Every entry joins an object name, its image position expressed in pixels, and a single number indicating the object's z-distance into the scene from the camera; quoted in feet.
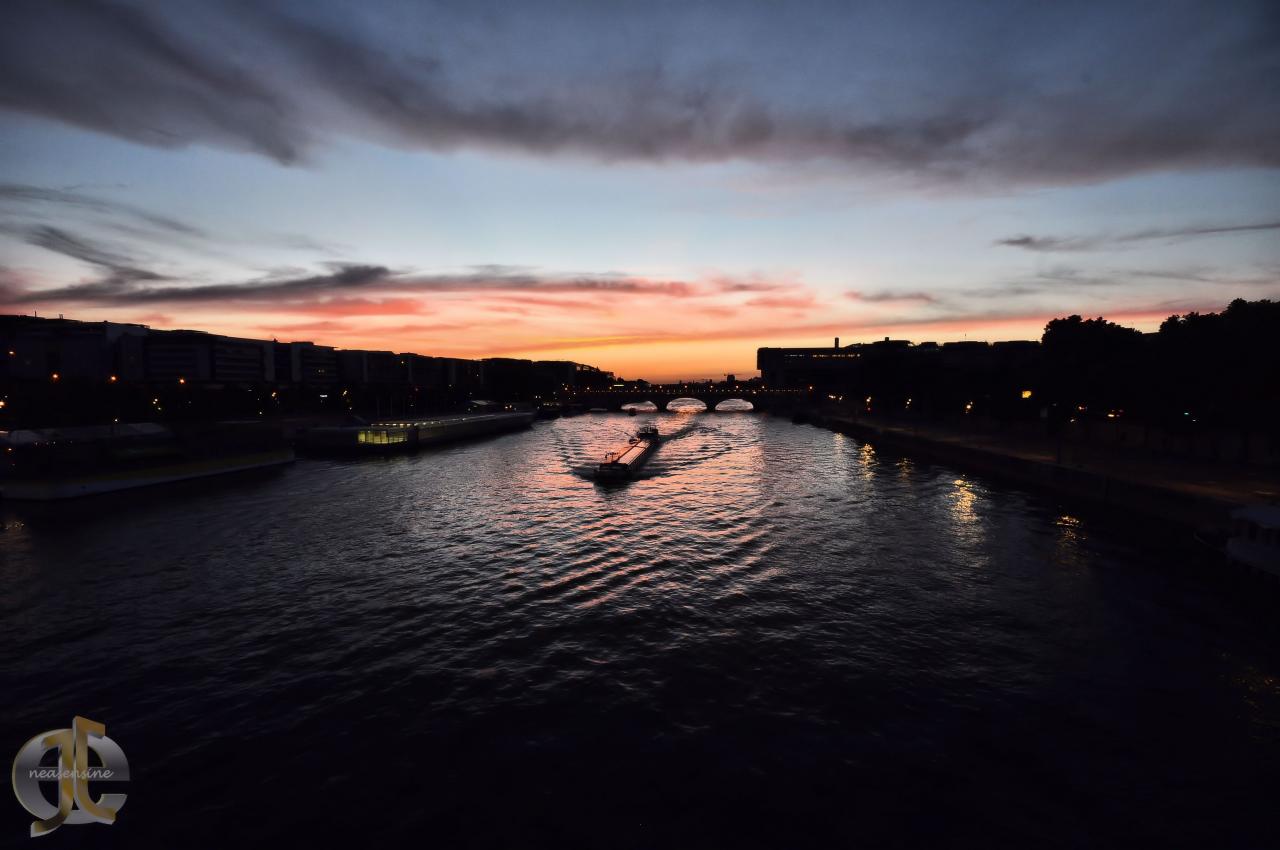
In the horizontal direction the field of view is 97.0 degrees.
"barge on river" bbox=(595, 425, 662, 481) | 224.74
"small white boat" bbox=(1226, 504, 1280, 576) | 96.89
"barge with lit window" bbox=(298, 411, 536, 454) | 314.96
